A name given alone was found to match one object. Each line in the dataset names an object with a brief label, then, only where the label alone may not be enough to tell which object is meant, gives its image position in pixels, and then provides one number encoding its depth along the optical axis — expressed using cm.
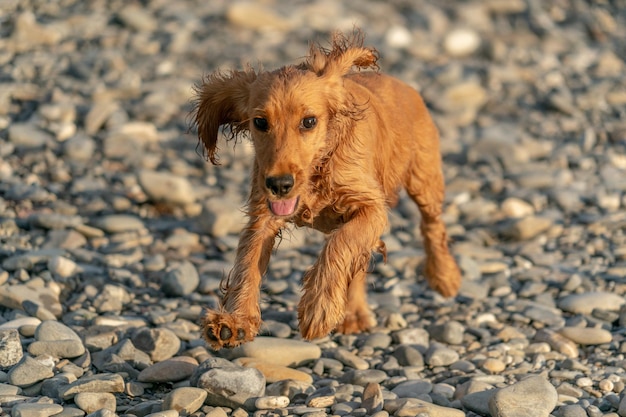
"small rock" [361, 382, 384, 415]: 927
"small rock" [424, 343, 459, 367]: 1109
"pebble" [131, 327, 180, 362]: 1061
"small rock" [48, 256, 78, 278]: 1273
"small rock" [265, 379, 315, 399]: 976
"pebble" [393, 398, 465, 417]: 916
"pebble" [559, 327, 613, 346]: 1150
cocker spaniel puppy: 909
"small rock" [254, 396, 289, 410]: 931
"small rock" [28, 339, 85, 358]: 1017
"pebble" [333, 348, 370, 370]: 1089
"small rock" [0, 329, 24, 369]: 997
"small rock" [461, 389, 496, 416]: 955
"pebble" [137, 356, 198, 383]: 992
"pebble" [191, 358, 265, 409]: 937
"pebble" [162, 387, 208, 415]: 902
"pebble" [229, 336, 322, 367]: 1066
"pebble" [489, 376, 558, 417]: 923
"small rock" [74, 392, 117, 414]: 900
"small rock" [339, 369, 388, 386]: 1033
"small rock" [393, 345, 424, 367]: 1109
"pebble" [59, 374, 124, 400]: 923
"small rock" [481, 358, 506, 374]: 1081
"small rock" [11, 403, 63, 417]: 862
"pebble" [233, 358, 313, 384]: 1015
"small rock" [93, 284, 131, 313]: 1209
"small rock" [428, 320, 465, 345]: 1173
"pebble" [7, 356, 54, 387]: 952
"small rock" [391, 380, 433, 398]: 998
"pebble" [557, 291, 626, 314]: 1257
